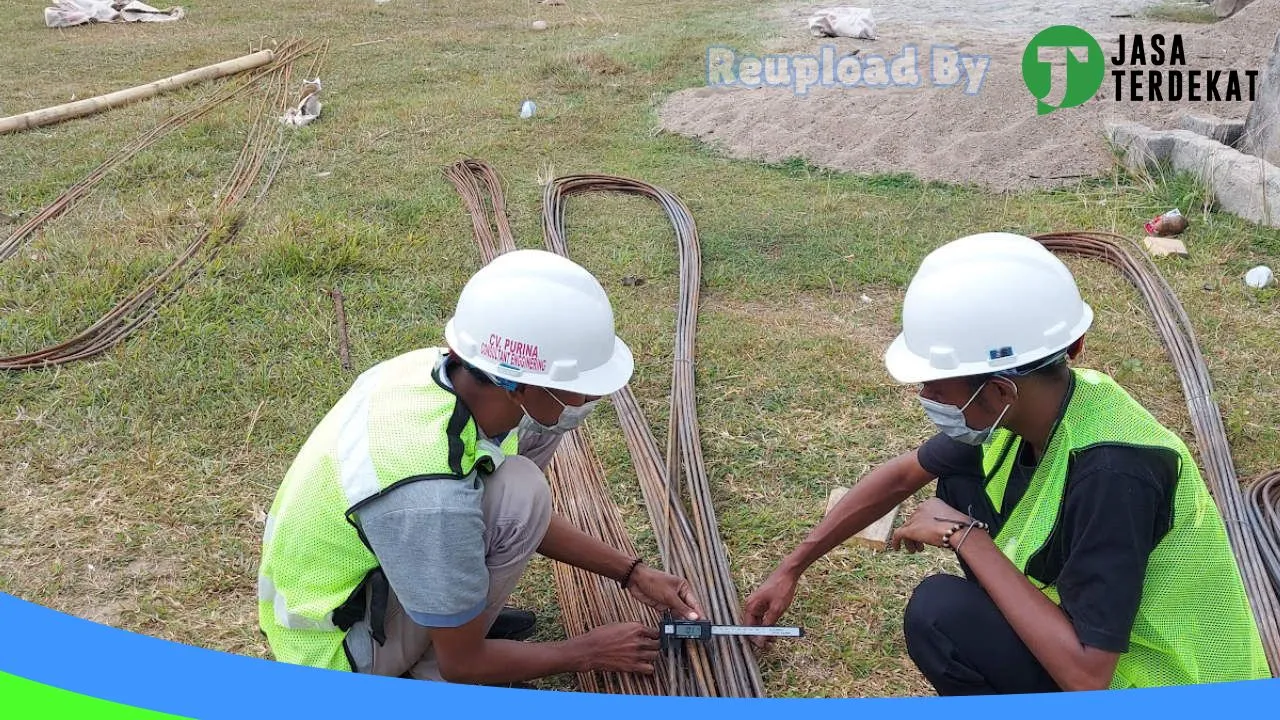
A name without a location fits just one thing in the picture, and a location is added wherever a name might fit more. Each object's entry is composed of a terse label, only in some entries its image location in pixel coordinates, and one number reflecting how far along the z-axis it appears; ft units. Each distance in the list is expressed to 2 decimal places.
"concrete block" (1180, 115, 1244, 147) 20.62
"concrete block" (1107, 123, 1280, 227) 17.54
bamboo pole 25.63
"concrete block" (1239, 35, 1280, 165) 19.20
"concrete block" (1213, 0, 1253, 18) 34.86
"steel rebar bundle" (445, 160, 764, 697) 8.82
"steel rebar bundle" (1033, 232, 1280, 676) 9.66
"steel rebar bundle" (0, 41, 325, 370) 14.93
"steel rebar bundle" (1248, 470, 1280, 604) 10.18
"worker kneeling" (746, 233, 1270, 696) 6.06
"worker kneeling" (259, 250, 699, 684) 6.63
